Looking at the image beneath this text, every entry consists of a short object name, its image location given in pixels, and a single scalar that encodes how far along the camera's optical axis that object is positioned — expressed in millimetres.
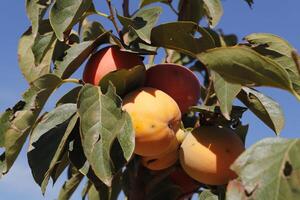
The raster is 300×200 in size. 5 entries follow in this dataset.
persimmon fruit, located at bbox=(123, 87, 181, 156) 679
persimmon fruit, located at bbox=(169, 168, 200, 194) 786
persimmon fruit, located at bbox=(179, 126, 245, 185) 696
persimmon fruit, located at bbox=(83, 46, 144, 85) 728
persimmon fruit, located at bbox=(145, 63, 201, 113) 742
